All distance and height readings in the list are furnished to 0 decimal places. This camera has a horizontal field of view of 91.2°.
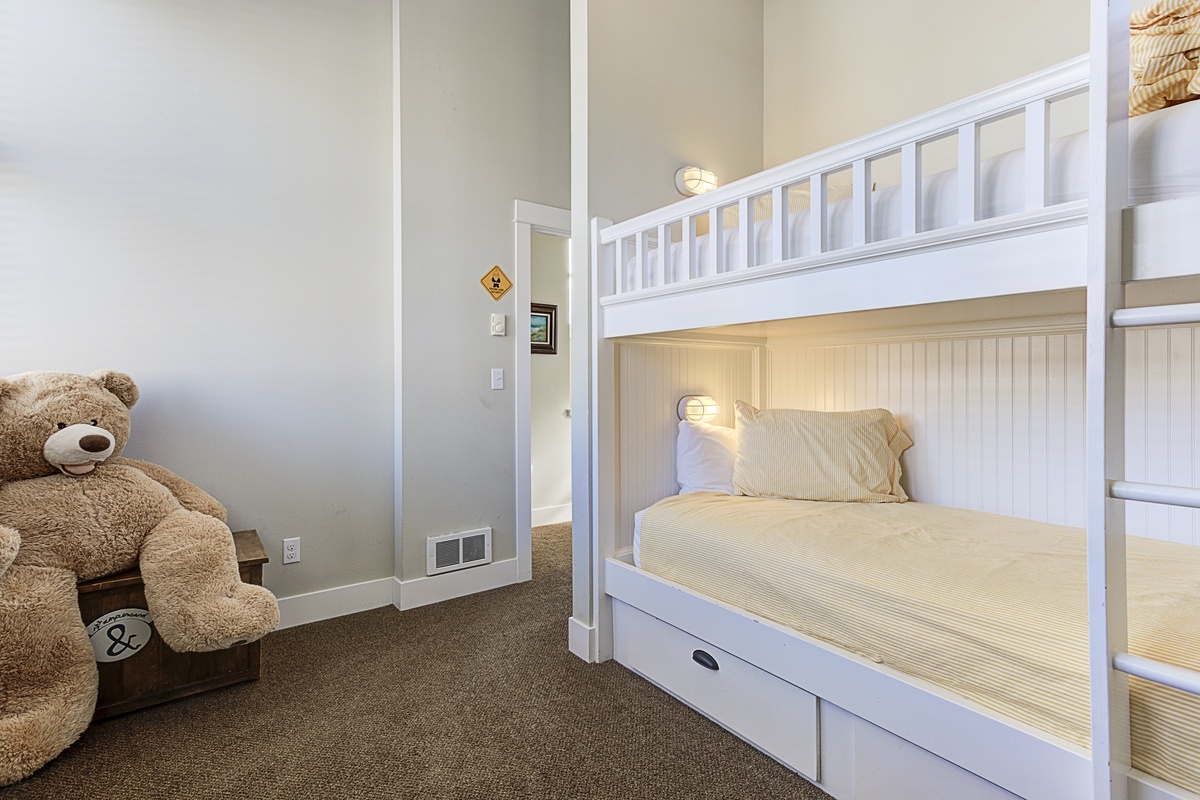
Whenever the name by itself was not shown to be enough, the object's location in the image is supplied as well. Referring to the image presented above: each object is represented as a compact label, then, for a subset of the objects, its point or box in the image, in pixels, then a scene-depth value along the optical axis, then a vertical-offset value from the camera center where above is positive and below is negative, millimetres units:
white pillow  2207 -235
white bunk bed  864 +202
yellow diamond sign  2927 +569
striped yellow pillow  2049 -216
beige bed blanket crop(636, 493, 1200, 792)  974 -422
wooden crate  1751 -844
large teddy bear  1531 -459
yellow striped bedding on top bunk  1101 +645
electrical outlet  2473 -649
